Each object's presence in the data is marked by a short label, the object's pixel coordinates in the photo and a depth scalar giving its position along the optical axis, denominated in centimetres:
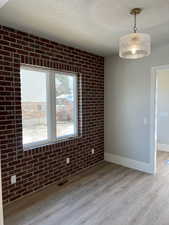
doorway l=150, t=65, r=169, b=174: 492
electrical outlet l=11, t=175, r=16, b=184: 251
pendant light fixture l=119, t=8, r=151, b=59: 173
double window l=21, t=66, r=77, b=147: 276
